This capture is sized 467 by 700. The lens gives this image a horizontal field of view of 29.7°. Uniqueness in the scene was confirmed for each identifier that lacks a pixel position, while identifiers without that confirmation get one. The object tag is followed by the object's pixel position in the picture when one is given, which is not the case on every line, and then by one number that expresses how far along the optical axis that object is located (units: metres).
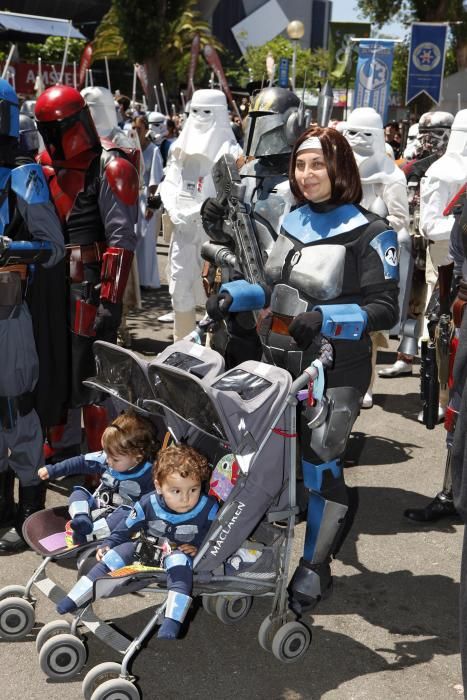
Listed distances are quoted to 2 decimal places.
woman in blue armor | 3.62
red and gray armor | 4.61
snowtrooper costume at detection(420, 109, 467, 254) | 6.40
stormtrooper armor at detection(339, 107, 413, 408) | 6.91
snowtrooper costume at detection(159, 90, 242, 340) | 7.15
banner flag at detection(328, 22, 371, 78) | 21.36
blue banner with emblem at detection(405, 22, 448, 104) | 17.23
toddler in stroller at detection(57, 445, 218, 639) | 3.34
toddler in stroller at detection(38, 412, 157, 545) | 3.69
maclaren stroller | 3.20
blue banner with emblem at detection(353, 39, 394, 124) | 14.43
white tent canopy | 37.29
